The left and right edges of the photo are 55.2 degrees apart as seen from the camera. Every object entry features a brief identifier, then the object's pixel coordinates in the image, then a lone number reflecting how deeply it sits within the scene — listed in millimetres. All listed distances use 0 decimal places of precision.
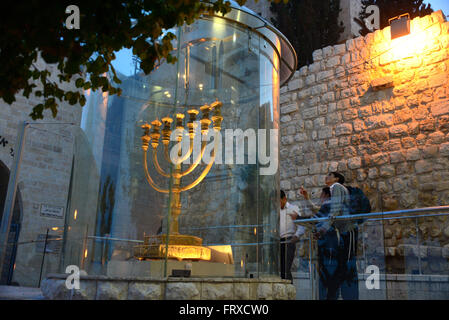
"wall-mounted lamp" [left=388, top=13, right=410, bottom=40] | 6367
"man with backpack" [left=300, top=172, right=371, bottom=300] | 3164
